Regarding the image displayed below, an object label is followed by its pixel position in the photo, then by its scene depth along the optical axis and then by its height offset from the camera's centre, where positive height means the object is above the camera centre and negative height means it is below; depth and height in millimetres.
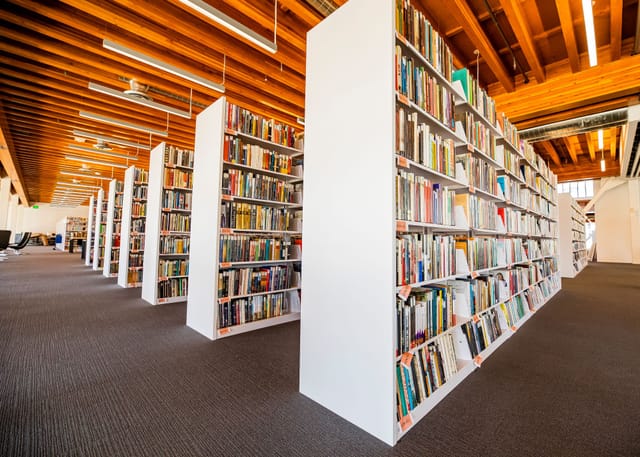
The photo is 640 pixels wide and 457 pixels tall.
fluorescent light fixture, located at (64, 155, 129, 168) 7921 +2308
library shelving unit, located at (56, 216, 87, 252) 15912 +464
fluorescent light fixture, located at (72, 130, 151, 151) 6115 +2344
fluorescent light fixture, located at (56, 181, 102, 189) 12436 +2422
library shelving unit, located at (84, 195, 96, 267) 9259 -50
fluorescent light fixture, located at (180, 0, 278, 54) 2598 +2174
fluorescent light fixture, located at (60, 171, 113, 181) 10248 +2403
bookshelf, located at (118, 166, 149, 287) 5727 +206
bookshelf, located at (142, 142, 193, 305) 4584 +240
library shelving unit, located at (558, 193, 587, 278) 8148 +260
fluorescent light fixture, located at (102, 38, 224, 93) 3311 +2247
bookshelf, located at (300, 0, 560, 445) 1600 +126
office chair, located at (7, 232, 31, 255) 11352 -182
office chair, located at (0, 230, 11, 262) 9156 -22
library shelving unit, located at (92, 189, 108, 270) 7898 +219
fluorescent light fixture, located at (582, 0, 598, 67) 2688 +2310
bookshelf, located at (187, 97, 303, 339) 3195 +185
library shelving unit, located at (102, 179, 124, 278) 6867 +236
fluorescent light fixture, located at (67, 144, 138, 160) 7572 +2391
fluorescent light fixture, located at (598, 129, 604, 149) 6809 +2731
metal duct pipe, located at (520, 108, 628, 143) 5344 +2388
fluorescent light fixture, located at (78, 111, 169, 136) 5035 +2223
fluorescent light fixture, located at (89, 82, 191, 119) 4258 +2256
